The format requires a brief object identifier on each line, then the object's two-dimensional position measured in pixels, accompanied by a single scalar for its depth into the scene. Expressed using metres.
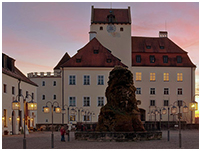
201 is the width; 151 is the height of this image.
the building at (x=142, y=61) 74.12
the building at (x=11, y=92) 44.91
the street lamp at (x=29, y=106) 24.36
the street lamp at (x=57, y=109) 31.89
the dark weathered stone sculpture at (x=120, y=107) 32.59
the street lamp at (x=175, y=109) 29.94
